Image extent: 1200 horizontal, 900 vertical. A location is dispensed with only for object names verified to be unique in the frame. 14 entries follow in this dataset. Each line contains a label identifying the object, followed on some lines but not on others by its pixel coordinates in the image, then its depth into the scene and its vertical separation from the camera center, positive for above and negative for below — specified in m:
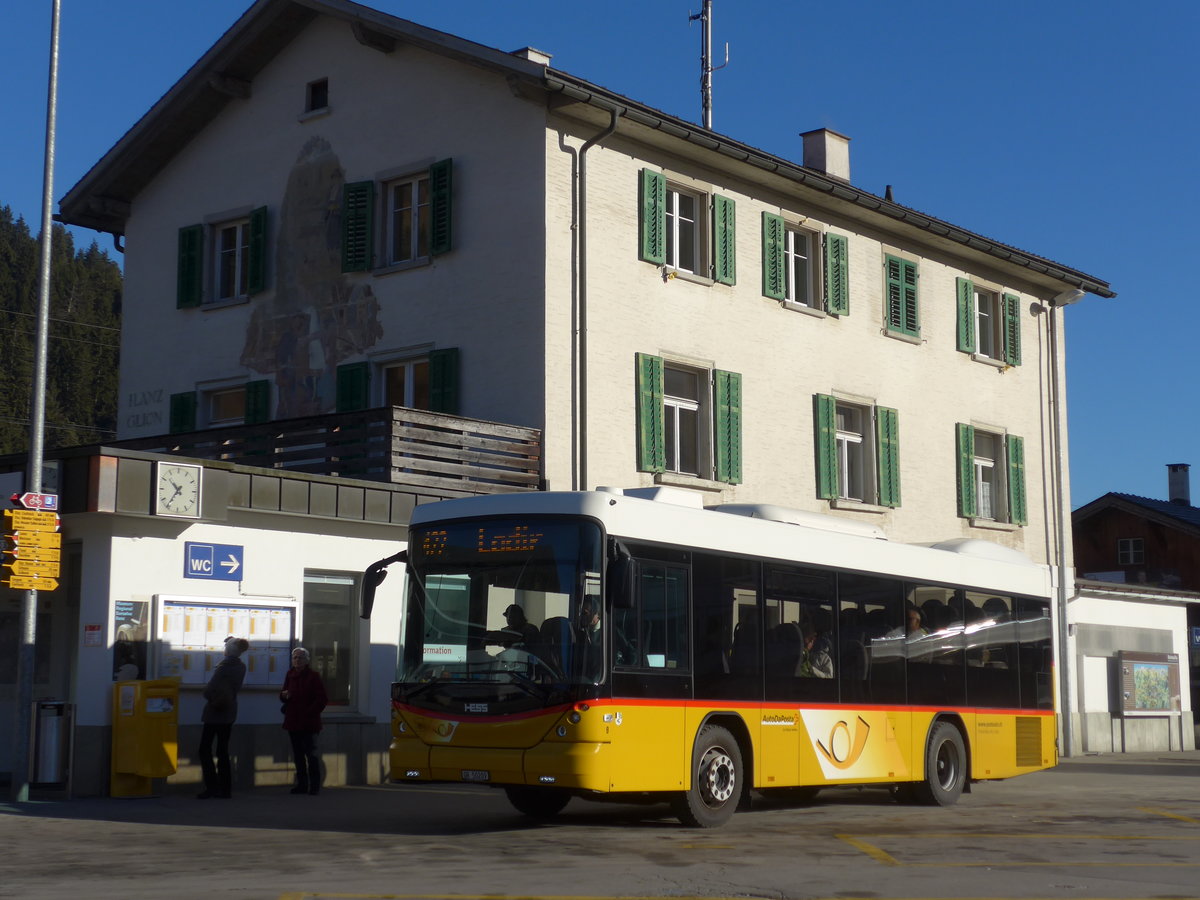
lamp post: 15.46 +1.75
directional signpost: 15.21 +1.21
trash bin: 16.95 -0.62
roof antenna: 33.62 +12.16
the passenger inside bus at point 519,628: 13.34 +0.38
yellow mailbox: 16.67 -0.55
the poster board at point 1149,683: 32.56 -0.16
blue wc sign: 17.70 +1.22
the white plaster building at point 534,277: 22.61 +5.90
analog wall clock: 16.95 +1.88
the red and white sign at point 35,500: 15.23 +1.59
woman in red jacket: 17.59 -0.37
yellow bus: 13.18 +0.19
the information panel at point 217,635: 17.41 +0.45
